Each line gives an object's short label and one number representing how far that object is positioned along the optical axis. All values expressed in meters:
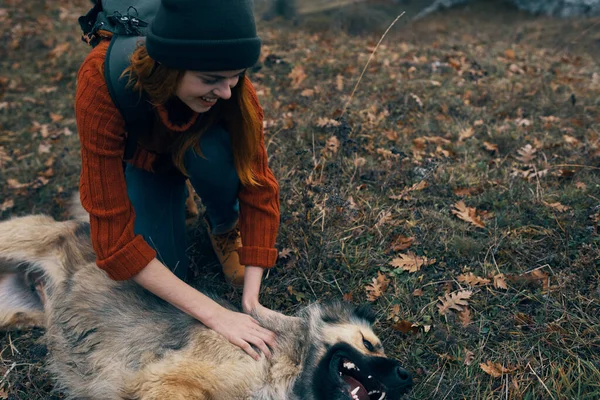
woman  2.12
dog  2.43
